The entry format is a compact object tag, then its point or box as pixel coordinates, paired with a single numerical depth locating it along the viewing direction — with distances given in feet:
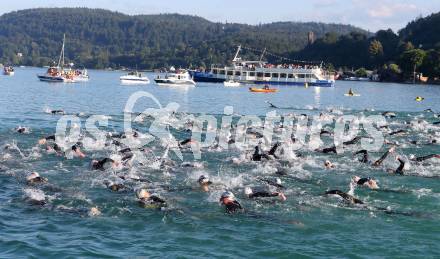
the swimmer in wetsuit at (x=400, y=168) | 78.89
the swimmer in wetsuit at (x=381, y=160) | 84.13
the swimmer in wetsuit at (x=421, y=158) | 82.58
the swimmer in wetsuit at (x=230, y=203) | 57.62
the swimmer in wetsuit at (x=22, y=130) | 113.67
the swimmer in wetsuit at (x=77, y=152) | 86.02
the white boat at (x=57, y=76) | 385.91
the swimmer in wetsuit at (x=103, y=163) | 75.83
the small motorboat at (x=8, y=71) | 546.38
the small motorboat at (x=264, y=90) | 348.38
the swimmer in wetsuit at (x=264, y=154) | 85.30
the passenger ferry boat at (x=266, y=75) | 481.46
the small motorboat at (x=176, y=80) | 420.77
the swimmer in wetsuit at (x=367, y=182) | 69.62
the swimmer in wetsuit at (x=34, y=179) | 66.79
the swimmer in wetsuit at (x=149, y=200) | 57.93
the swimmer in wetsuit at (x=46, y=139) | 96.47
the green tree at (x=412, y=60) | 551.59
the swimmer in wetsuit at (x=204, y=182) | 66.77
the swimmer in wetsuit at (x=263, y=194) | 62.44
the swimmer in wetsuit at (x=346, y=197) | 61.73
